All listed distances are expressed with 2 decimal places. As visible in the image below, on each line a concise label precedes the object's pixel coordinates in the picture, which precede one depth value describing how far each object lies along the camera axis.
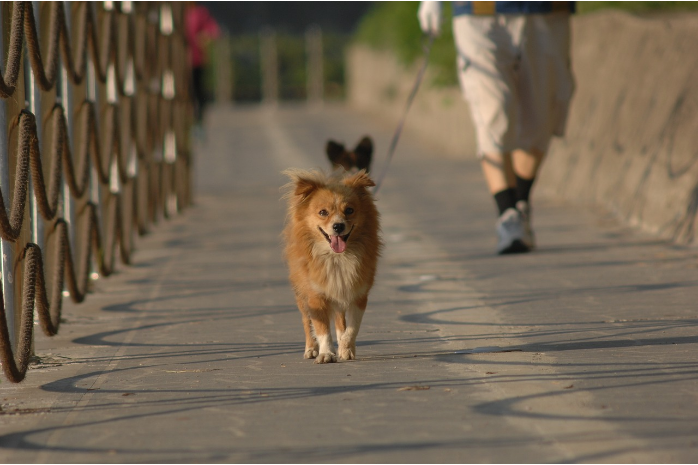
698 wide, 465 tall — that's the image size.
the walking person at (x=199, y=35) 38.56
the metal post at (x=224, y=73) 79.44
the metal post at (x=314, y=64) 81.37
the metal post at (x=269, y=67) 80.31
